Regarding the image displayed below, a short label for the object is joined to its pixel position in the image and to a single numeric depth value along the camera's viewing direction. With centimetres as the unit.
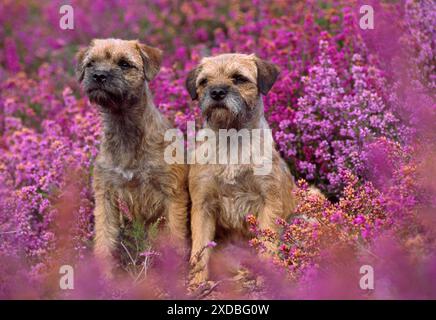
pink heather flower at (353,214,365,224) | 416
